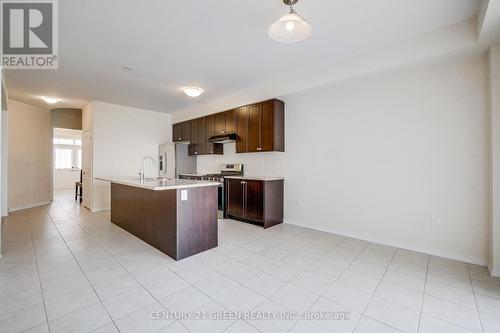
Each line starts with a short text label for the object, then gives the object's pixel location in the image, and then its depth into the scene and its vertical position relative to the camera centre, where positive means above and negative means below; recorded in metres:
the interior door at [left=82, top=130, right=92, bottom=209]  5.62 -0.07
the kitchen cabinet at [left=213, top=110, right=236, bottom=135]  5.12 +1.04
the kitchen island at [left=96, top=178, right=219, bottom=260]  2.84 -0.71
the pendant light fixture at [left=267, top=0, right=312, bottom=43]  2.00 +1.29
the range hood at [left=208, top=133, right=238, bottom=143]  5.10 +0.66
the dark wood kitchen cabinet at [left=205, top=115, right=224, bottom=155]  5.66 +0.60
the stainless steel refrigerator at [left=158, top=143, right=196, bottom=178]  6.27 +0.14
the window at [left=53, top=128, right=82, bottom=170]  10.22 +0.77
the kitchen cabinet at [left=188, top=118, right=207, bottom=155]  5.96 +0.78
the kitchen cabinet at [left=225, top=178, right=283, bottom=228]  4.22 -0.69
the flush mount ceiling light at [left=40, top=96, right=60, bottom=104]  5.18 +1.56
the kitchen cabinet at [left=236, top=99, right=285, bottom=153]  4.37 +0.80
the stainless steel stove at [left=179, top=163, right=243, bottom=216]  5.00 -0.23
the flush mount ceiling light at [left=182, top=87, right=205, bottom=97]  4.09 +1.39
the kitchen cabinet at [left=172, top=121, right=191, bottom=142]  6.47 +1.03
